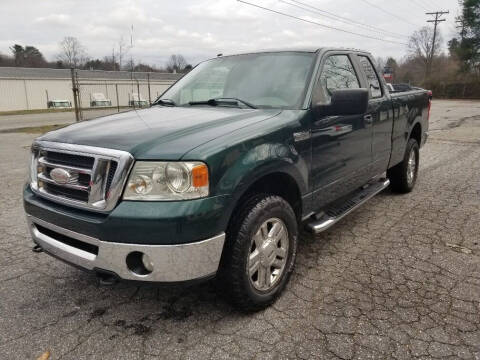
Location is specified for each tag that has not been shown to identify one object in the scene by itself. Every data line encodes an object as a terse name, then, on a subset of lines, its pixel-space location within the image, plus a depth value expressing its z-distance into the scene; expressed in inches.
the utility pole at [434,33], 2207.6
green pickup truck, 87.4
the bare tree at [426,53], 2276.9
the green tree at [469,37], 1641.2
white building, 1524.4
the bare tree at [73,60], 2380.7
